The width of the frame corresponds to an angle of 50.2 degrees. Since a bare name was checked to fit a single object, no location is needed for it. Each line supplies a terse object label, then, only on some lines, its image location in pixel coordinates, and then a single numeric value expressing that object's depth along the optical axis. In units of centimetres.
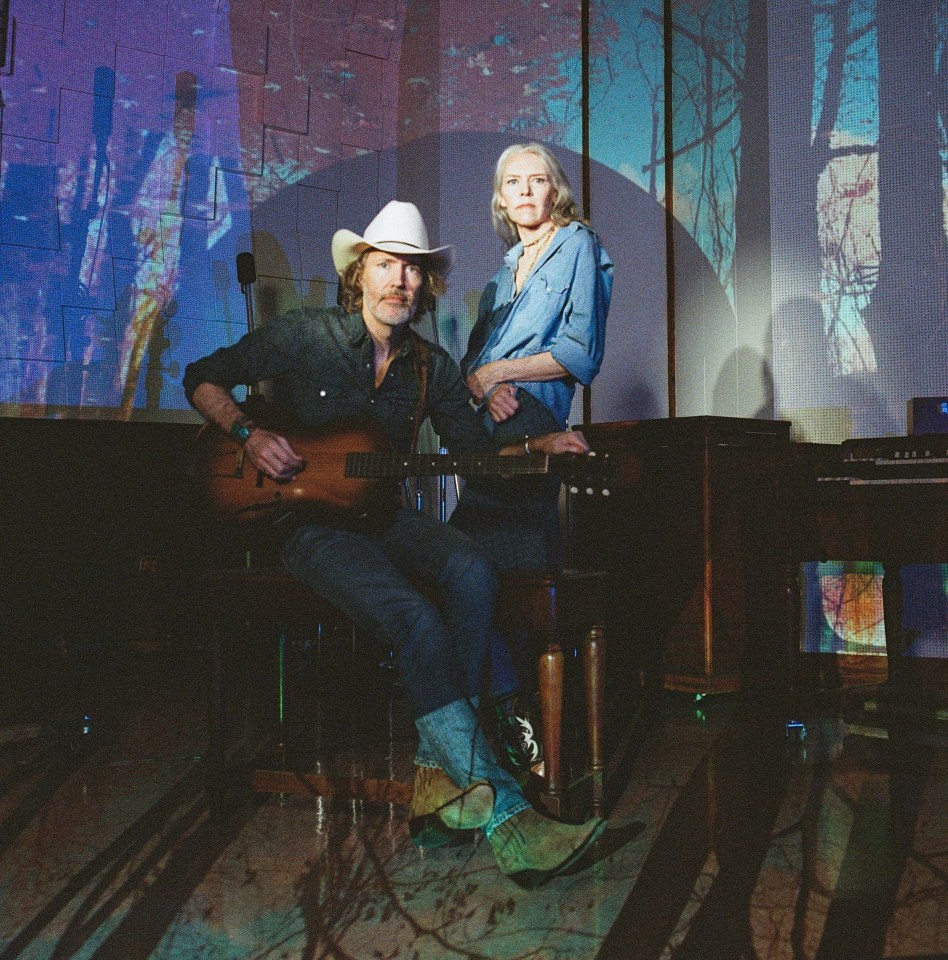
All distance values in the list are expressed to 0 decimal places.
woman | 245
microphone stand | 355
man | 187
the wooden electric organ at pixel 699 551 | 351
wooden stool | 209
